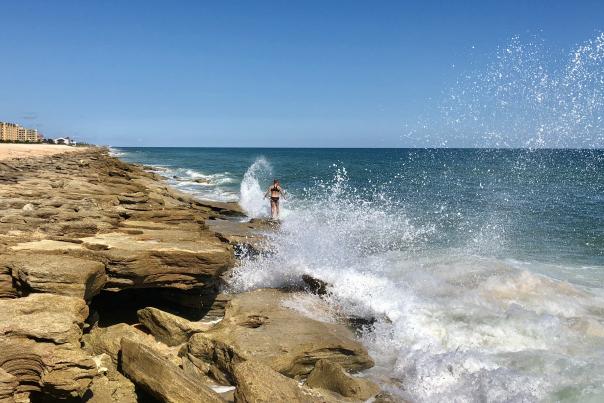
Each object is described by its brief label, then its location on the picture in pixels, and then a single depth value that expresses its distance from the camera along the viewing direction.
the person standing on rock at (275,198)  18.44
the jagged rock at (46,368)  4.26
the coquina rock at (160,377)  4.45
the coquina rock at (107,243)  5.91
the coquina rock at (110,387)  4.81
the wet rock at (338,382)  5.38
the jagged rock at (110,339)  5.63
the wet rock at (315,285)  9.02
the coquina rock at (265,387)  4.55
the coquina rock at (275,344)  5.94
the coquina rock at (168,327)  6.59
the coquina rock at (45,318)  4.57
